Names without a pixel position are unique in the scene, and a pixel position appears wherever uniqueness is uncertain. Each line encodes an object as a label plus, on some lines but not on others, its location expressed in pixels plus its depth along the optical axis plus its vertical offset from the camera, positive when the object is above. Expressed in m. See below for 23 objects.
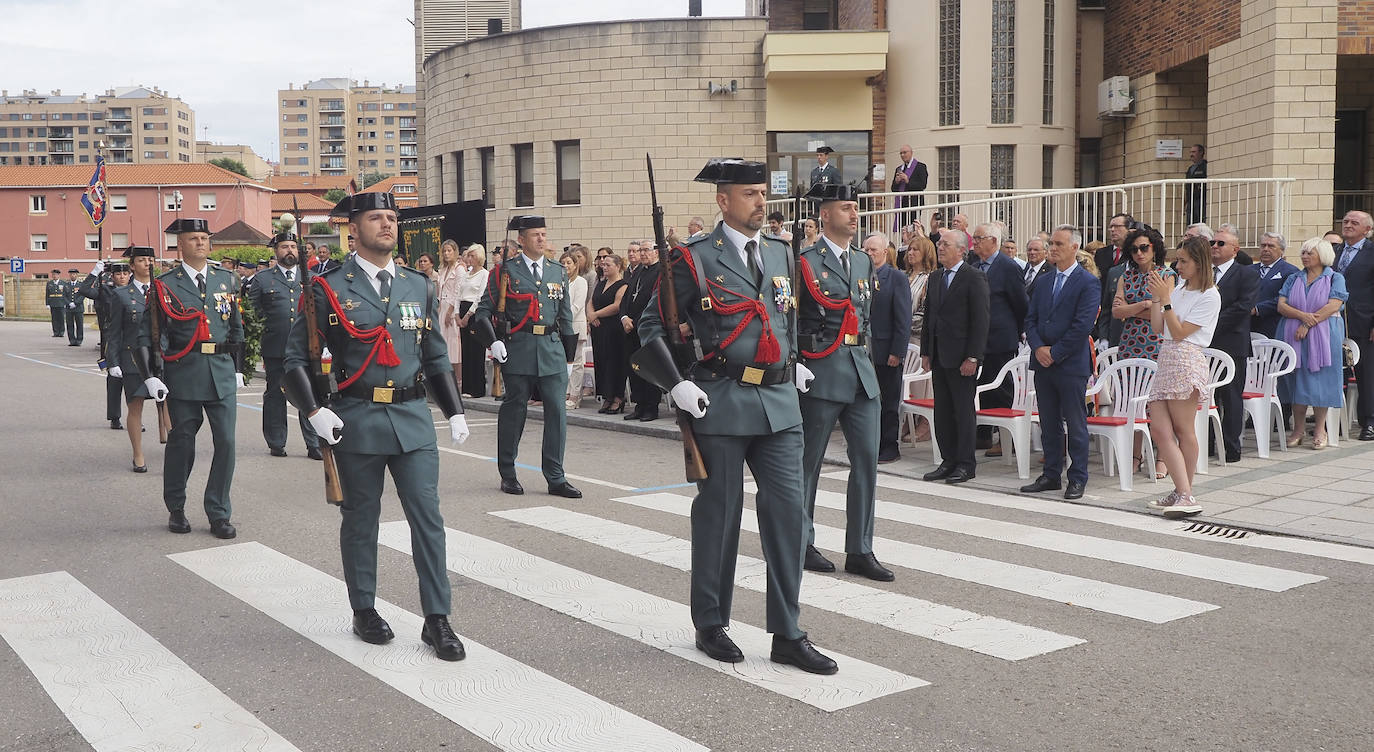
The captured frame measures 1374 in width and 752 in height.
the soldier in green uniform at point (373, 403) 5.67 -0.52
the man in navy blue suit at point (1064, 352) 9.38 -0.50
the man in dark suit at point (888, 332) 9.95 -0.37
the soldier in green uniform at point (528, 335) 10.14 -0.37
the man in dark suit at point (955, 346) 9.98 -0.48
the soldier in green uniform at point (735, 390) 5.31 -0.44
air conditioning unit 22.92 +3.53
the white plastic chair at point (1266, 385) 11.31 -0.95
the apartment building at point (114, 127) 192.88 +26.67
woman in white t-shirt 8.55 -0.56
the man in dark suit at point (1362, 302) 12.22 -0.18
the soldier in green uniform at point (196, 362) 8.46 -0.49
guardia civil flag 37.27 +3.20
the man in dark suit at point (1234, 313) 10.92 -0.25
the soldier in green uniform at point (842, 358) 6.88 -0.39
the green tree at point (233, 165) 137.50 +14.38
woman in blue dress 11.63 -0.46
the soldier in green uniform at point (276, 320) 12.35 -0.27
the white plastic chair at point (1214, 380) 10.24 -0.81
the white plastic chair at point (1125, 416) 9.85 -1.07
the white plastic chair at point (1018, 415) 10.31 -1.09
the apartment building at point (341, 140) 191.24 +24.48
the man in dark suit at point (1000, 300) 10.88 -0.12
